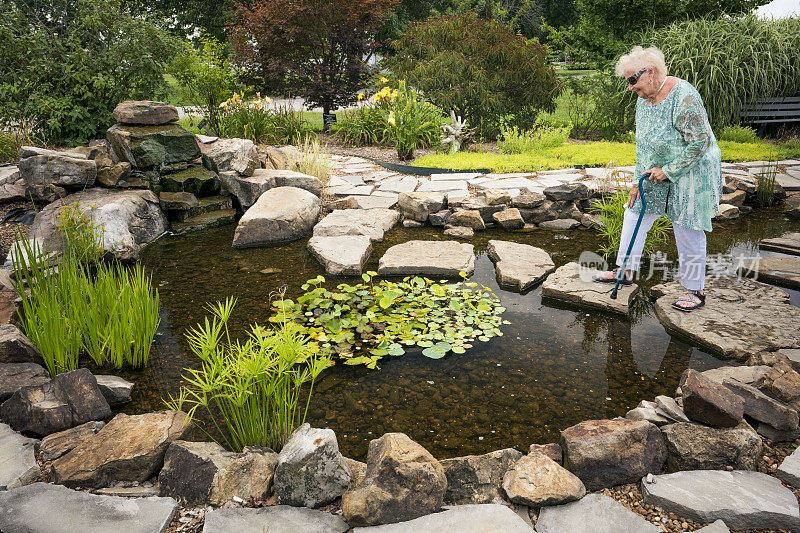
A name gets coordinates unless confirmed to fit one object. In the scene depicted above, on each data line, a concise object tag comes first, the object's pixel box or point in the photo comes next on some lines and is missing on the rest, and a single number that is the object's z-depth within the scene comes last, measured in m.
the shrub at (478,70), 10.43
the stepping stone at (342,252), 4.68
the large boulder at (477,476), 2.18
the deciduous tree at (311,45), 11.19
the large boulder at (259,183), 6.52
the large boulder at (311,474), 2.06
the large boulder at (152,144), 6.18
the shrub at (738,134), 9.42
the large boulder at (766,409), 2.44
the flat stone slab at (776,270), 4.41
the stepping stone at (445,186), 6.88
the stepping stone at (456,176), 7.49
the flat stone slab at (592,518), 1.94
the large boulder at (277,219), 5.54
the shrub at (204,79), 9.65
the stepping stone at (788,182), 6.88
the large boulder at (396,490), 1.96
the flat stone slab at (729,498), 1.95
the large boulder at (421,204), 6.13
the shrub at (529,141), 9.12
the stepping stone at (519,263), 4.49
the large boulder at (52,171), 5.40
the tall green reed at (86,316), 2.92
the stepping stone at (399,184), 7.19
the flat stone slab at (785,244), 5.12
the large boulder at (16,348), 2.89
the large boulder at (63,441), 2.34
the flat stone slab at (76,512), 1.86
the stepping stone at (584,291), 4.02
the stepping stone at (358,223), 5.57
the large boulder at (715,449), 2.26
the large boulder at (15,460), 2.13
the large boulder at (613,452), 2.24
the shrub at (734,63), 9.42
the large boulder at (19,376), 2.65
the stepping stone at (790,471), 2.14
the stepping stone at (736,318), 3.38
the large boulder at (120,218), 4.96
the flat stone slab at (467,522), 1.93
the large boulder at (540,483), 2.08
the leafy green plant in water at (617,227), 4.98
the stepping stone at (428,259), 4.68
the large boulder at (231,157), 6.66
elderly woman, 3.36
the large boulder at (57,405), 2.47
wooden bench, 9.98
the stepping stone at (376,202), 6.50
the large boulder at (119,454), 2.17
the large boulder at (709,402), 2.34
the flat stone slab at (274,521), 1.91
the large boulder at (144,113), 6.43
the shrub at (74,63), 7.40
